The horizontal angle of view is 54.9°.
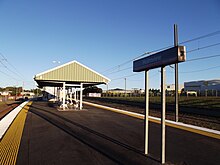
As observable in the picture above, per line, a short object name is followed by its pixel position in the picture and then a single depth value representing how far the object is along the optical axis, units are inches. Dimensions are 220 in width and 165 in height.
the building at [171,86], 4493.1
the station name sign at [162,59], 206.7
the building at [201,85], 3059.1
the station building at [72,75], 818.2
